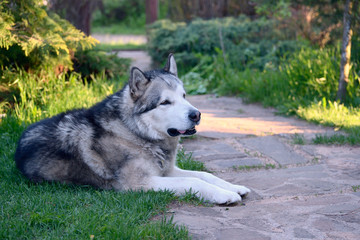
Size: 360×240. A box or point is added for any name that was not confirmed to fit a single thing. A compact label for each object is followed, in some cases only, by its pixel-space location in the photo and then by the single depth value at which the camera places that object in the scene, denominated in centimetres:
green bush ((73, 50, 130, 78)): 771
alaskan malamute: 386
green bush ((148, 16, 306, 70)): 978
